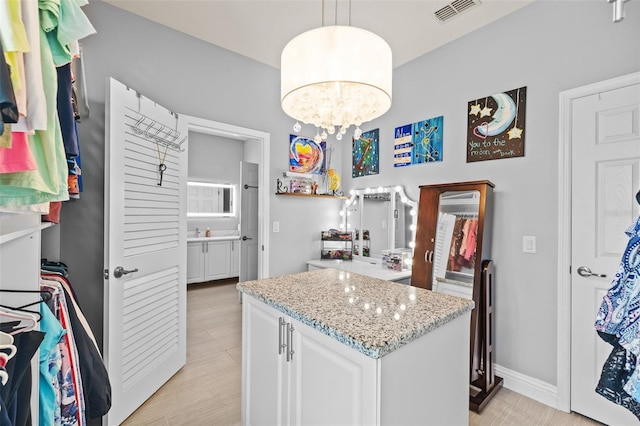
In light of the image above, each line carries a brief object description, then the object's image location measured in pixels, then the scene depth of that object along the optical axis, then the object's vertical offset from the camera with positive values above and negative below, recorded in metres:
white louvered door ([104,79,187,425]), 1.83 -0.27
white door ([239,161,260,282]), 4.38 -0.18
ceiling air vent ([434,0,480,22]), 2.12 +1.50
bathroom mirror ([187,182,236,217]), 5.36 +0.22
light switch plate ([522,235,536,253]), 2.15 -0.21
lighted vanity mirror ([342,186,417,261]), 3.03 -0.08
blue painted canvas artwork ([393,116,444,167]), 2.73 +0.68
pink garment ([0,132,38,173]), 0.66 +0.12
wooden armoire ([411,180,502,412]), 2.13 -0.33
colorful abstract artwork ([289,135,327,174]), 3.36 +0.66
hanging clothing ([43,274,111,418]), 1.30 -0.69
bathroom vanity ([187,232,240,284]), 4.82 -0.78
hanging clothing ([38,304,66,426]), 0.97 -0.52
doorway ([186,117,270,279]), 3.11 +0.07
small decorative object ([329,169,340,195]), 3.59 +0.38
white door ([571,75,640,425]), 1.78 +0.02
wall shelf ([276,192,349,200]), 3.23 +0.19
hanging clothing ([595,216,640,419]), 1.07 -0.42
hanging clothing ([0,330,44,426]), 0.72 -0.42
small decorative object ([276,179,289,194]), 3.21 +0.27
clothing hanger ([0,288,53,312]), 0.85 -0.28
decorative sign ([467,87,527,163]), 2.22 +0.68
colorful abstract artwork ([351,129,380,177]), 3.36 +0.67
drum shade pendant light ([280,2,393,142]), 1.22 +0.58
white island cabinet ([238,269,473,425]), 1.02 -0.56
